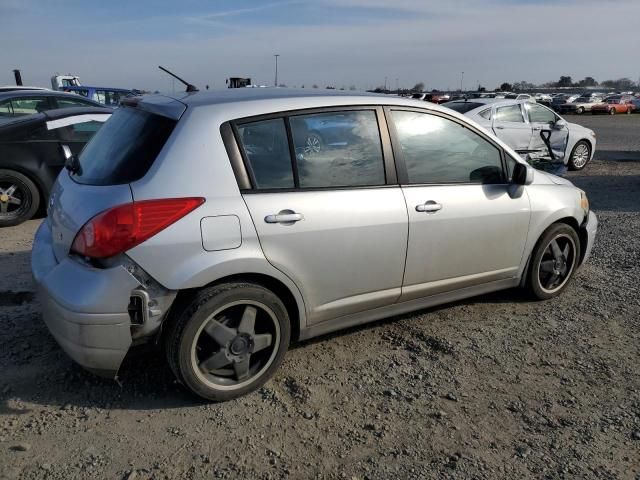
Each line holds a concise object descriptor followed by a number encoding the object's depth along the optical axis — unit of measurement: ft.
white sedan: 35.50
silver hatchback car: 8.59
